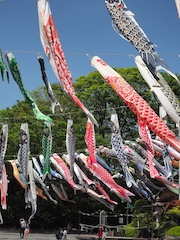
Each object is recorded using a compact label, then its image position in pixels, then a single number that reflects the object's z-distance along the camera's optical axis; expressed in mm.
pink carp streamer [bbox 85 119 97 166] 16297
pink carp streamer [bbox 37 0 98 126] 11281
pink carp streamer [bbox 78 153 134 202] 18312
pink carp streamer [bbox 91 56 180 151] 10555
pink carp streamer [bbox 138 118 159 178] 14085
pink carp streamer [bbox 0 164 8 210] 20031
